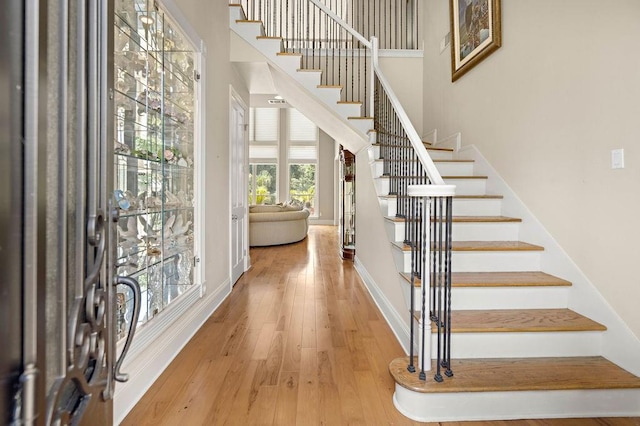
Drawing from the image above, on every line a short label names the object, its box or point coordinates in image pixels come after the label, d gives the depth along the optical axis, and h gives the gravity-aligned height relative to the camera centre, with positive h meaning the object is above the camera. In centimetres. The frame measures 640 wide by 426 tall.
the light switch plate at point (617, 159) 170 +31
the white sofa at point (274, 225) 635 -22
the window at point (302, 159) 1138 +201
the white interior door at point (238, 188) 362 +33
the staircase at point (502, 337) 153 -70
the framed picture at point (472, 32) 295 +190
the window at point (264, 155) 1118 +213
